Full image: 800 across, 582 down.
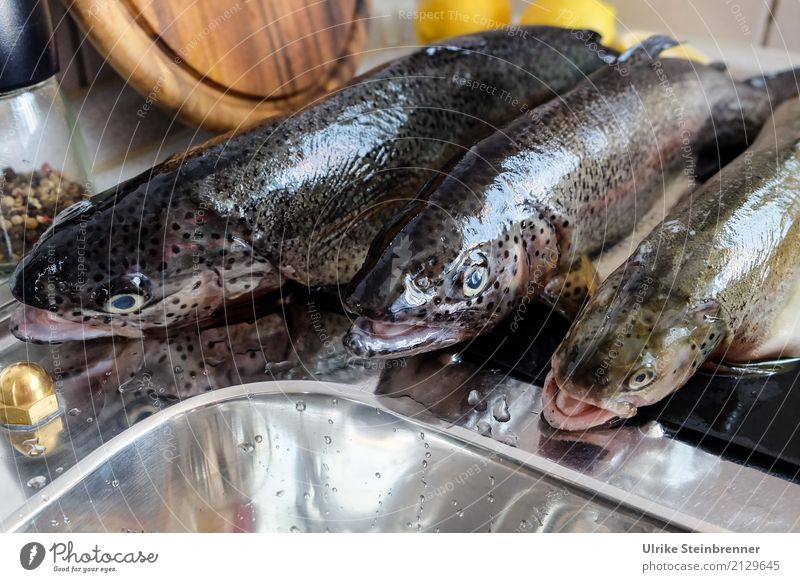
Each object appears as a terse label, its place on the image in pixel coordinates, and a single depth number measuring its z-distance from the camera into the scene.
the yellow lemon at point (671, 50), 0.52
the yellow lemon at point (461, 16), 0.52
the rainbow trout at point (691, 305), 0.33
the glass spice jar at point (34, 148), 0.39
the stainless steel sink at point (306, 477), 0.33
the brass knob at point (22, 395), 0.35
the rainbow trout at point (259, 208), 0.37
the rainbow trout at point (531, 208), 0.35
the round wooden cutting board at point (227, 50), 0.43
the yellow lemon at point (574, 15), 0.52
